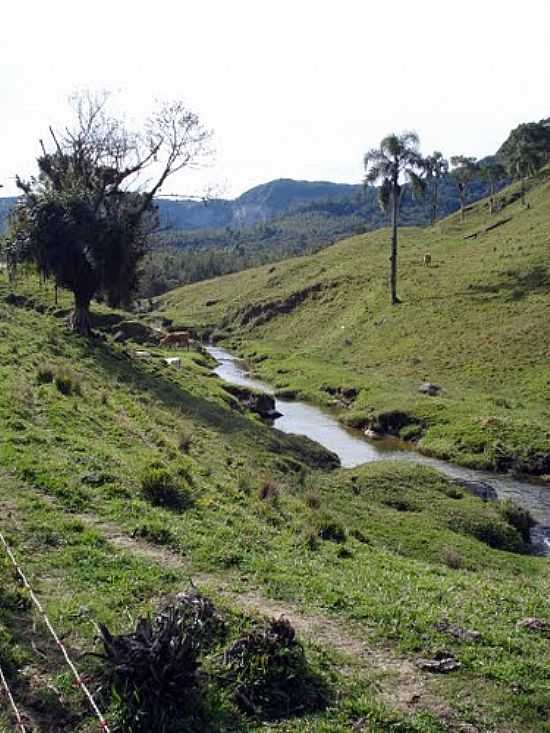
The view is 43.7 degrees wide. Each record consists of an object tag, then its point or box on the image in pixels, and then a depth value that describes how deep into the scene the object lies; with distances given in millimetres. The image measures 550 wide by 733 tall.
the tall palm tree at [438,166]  118975
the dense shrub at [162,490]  15398
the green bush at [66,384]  24188
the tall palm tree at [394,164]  61969
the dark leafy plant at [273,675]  8211
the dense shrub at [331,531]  17328
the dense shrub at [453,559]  19509
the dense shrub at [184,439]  23120
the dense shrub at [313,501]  21309
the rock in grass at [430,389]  46003
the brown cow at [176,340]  63500
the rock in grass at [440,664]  9469
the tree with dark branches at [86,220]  37188
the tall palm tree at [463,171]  123562
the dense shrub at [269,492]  19641
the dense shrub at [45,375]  24828
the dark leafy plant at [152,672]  7480
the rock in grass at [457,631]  10453
